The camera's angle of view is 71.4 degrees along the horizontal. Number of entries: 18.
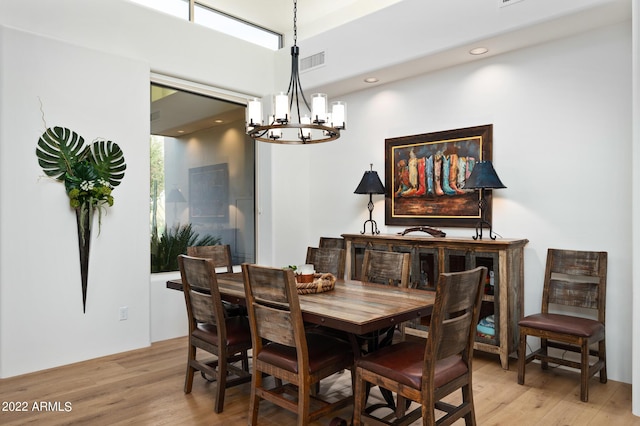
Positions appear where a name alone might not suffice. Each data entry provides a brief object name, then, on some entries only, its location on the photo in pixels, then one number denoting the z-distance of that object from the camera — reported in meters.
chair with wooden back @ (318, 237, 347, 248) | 4.74
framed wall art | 4.24
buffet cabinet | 3.64
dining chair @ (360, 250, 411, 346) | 3.32
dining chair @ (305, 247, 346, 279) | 3.83
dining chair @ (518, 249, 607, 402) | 3.10
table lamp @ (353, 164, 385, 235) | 4.75
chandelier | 3.00
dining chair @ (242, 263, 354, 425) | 2.35
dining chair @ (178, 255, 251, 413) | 2.85
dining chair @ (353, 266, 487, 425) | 2.07
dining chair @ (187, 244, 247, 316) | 3.87
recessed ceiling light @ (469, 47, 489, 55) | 3.96
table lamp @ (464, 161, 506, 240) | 3.78
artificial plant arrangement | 3.79
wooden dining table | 2.23
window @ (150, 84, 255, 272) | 4.84
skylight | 4.95
